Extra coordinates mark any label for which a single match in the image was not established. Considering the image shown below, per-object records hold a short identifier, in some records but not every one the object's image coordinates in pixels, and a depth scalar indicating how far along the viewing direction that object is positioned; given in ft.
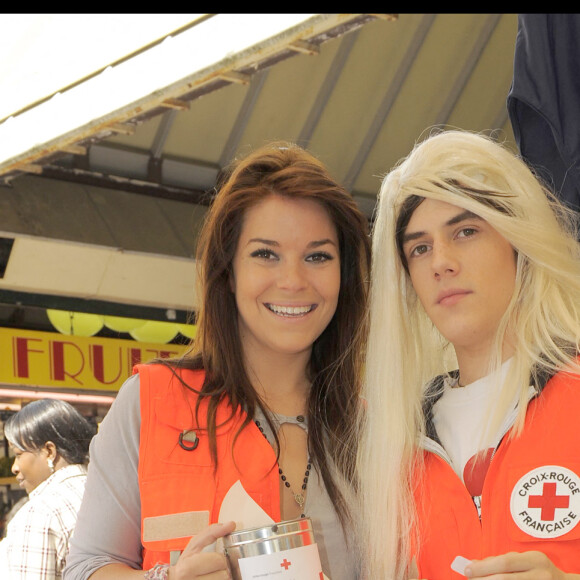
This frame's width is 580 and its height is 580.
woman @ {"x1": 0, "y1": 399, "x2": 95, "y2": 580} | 12.89
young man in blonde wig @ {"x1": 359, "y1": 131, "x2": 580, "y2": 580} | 6.48
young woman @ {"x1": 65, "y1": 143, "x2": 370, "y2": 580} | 7.17
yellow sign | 19.92
